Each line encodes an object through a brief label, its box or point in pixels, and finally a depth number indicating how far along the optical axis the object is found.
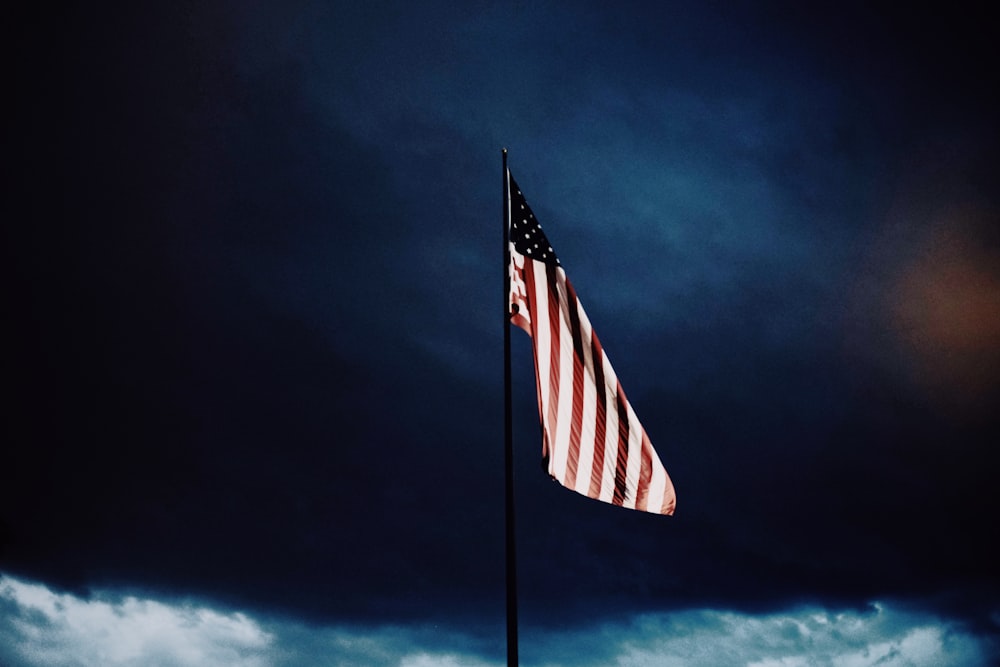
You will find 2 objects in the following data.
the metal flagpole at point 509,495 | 8.92
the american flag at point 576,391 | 11.34
